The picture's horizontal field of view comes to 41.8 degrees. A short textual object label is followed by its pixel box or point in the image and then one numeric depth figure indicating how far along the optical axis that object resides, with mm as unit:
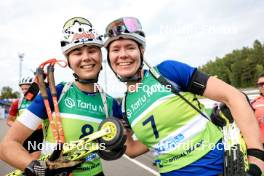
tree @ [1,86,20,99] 84188
